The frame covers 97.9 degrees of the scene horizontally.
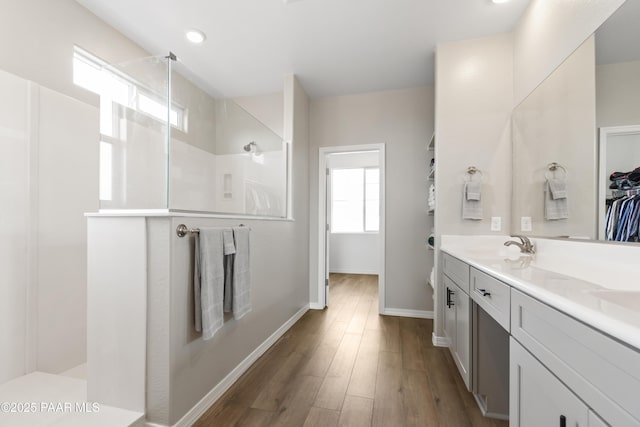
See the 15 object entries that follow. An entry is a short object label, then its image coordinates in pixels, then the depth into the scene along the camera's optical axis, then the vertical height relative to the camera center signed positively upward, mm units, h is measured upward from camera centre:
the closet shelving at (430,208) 2984 +62
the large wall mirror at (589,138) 1173 +401
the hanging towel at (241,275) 1782 -417
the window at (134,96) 1639 +705
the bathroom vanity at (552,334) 589 -362
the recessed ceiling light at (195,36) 2441 +1577
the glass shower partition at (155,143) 1581 +424
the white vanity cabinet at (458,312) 1681 -681
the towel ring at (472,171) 2424 +375
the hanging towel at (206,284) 1504 -399
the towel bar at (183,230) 1420 -96
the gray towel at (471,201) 2359 +113
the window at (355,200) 5824 +280
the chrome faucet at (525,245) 1891 -210
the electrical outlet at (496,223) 2371 -74
